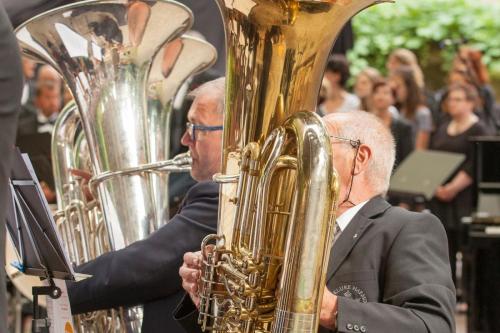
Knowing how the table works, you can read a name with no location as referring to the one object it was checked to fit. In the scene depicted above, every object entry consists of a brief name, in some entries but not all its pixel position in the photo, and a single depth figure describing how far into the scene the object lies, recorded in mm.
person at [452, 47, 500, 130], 12566
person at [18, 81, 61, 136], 11012
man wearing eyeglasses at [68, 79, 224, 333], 4845
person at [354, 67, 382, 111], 12276
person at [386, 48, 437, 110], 12678
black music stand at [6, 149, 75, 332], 4262
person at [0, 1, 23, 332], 2633
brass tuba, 3685
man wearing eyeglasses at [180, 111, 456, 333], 3777
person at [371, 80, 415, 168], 11741
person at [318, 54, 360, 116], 11998
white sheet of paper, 4630
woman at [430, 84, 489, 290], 11463
